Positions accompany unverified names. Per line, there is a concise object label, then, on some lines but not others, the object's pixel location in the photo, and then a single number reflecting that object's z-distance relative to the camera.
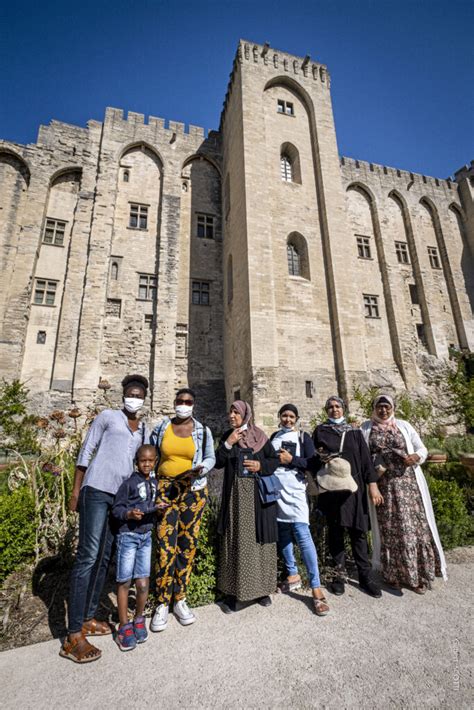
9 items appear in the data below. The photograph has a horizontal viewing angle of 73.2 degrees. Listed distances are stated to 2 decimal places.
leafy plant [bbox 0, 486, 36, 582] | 3.85
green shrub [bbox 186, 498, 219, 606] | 3.41
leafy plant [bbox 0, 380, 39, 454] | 7.77
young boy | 2.76
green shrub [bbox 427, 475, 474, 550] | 4.57
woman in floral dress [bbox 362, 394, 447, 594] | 3.55
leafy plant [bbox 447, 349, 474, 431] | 8.88
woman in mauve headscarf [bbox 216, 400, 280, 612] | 3.23
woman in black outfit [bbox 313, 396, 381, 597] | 3.52
